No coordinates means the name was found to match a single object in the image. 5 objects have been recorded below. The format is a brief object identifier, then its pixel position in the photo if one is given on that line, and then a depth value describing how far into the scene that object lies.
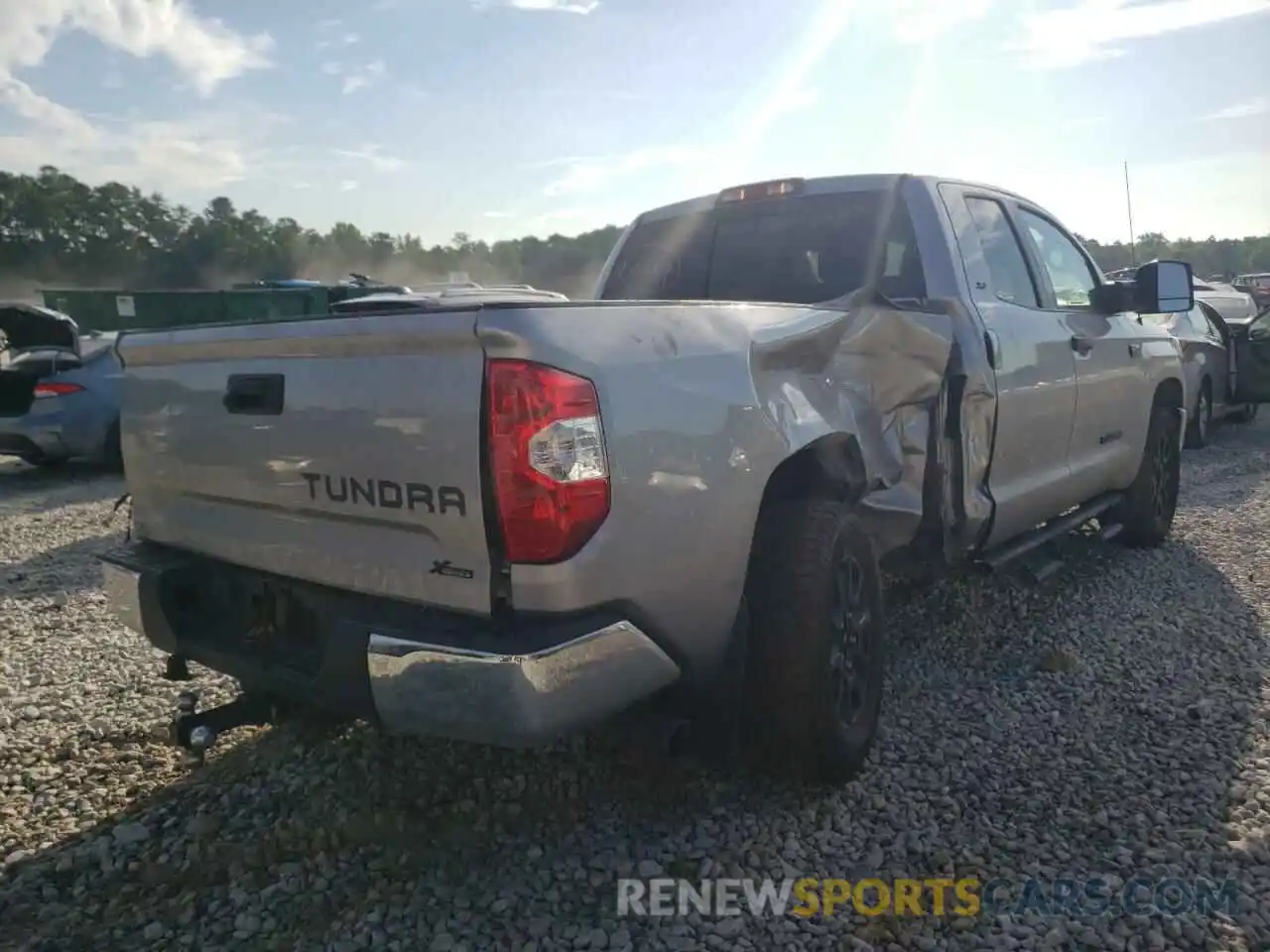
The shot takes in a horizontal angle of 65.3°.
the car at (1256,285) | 23.92
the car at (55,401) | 9.34
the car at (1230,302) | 12.64
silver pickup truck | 2.12
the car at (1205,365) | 9.30
